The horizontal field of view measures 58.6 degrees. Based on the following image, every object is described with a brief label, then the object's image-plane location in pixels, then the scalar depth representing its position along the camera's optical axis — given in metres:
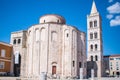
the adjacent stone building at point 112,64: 49.62
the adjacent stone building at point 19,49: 24.36
